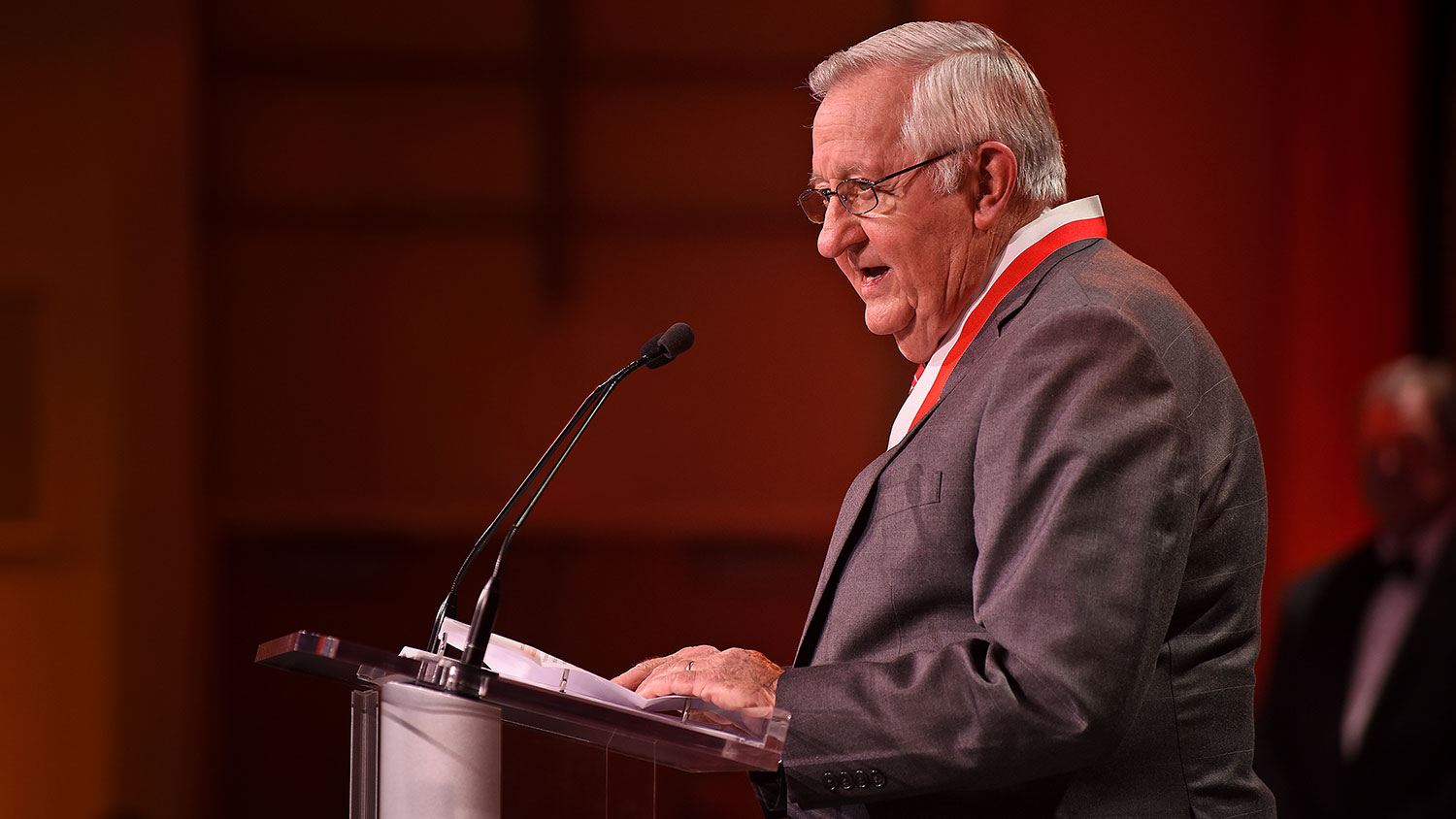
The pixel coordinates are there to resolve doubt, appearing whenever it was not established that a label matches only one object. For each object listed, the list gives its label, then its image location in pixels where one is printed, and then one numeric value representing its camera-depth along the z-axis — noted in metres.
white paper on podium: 8.16
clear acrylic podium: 8.09
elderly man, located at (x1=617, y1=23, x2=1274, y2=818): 8.10
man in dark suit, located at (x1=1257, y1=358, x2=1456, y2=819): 10.68
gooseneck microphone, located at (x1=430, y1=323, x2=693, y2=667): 8.13
